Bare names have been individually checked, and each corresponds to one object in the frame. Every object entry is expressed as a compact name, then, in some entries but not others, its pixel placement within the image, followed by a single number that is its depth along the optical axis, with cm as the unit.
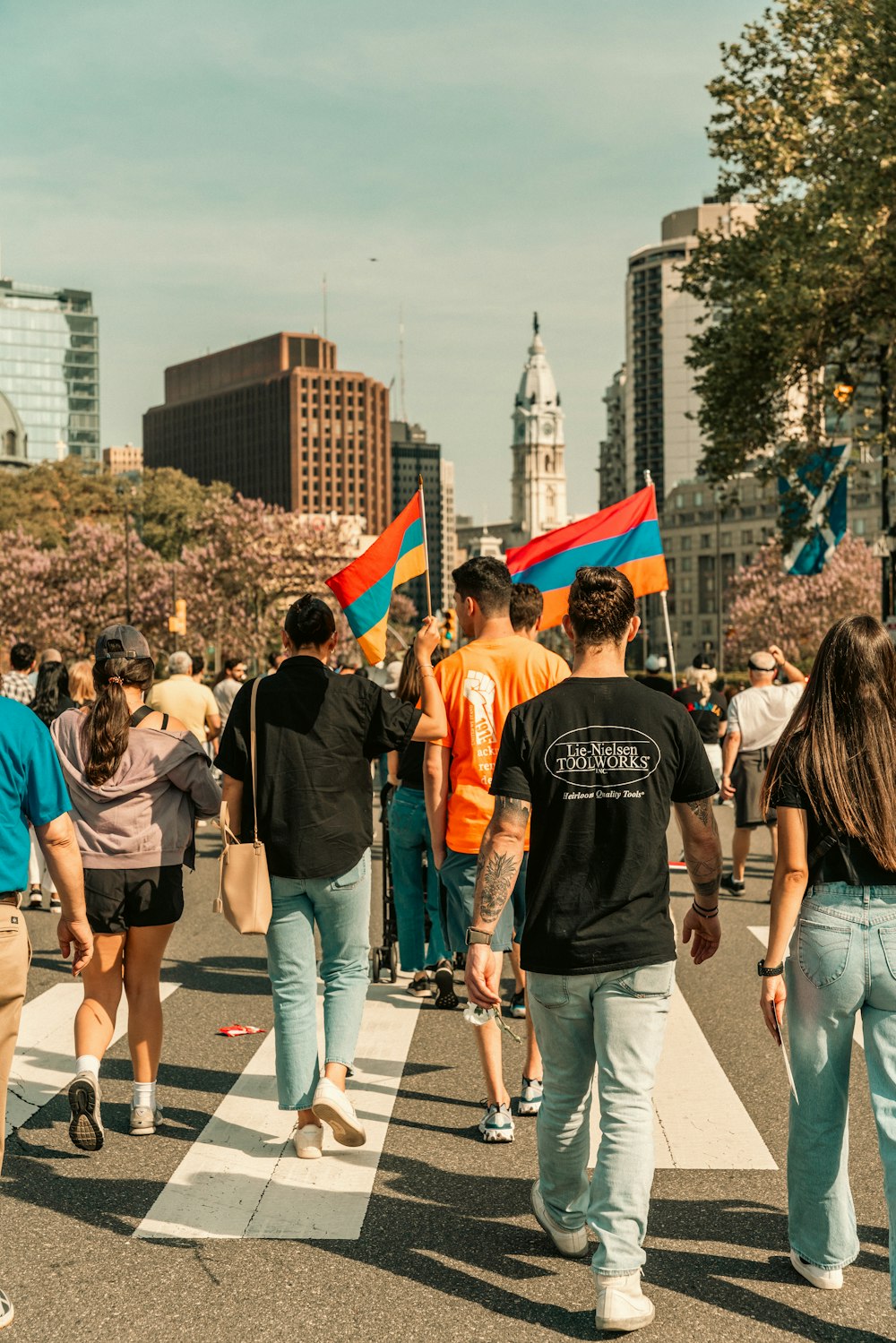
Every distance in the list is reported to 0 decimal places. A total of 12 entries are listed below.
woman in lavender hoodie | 606
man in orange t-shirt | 616
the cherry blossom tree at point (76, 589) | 6506
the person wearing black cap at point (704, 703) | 1498
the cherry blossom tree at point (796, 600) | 8144
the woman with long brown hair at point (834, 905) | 425
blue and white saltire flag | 2595
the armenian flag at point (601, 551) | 1018
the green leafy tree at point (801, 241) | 2383
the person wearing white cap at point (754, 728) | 1229
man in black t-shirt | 423
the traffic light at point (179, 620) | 4362
